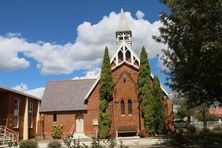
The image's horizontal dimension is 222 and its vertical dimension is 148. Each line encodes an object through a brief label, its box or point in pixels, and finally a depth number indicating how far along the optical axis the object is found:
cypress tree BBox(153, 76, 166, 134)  21.72
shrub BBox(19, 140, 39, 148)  13.63
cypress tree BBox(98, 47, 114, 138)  22.16
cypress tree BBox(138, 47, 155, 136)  21.72
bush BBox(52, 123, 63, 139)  23.90
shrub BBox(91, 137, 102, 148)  7.18
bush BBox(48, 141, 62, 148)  13.68
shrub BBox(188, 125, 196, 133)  26.05
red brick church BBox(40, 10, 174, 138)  22.90
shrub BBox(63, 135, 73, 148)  7.17
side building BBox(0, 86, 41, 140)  20.48
